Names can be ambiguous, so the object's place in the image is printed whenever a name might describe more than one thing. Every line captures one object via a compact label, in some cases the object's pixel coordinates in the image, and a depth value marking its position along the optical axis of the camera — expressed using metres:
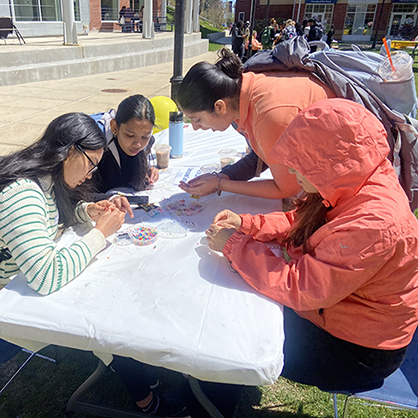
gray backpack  1.88
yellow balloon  3.93
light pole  4.38
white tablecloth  1.09
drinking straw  2.00
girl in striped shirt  1.29
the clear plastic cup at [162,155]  2.67
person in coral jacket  1.16
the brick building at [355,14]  33.72
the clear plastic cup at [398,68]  1.94
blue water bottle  2.94
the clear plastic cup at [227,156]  2.79
